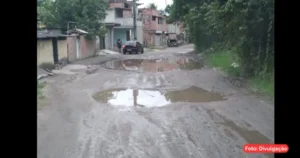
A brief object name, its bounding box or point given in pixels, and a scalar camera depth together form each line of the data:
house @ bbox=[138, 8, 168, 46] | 60.53
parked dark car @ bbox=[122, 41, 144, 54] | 37.59
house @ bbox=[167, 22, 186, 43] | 74.49
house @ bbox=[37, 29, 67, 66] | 19.83
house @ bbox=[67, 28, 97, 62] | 26.55
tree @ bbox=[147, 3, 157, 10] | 73.70
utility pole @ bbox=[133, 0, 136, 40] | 48.69
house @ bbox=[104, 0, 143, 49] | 51.19
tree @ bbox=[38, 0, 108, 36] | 30.45
